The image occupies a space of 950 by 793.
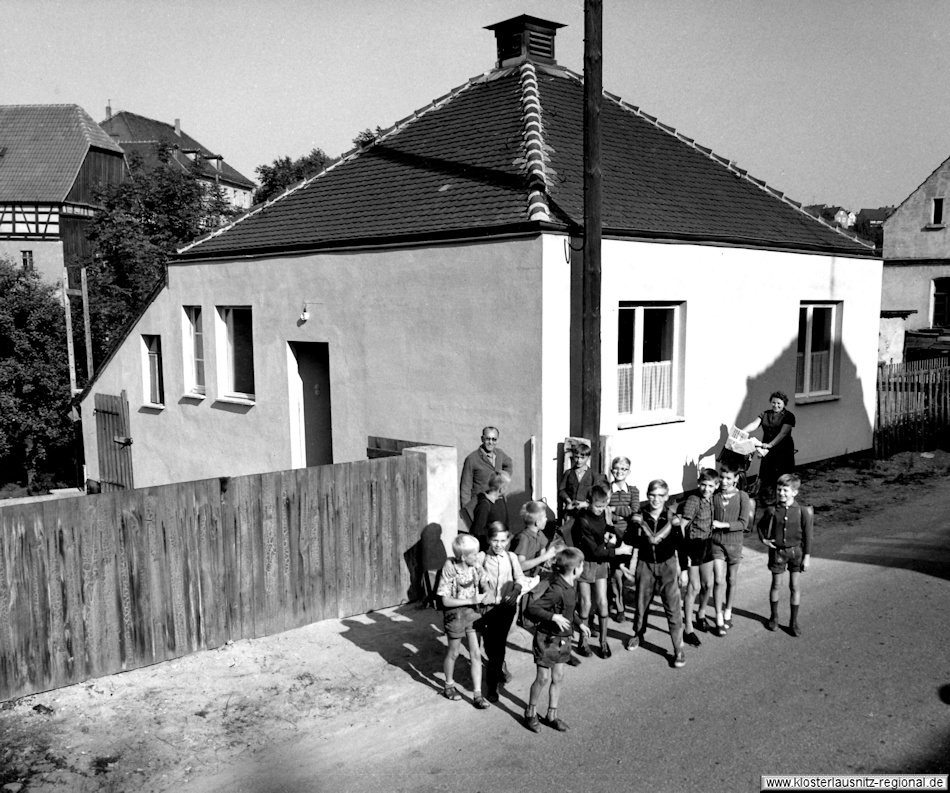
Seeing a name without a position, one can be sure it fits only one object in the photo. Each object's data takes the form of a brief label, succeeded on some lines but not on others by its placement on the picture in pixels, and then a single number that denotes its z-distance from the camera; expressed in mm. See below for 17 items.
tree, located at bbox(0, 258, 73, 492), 27109
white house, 10180
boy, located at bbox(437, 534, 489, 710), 6387
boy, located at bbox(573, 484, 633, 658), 7441
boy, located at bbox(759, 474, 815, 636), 7777
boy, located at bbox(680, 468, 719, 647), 7758
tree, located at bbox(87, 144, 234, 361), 30000
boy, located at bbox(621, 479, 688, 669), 7262
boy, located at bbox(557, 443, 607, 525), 8242
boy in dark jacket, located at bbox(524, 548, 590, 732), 6027
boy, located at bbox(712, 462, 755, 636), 7859
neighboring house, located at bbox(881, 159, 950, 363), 31719
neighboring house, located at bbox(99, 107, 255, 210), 61906
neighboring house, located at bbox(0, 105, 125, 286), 40594
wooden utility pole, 9398
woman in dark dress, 11180
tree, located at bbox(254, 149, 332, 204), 44719
